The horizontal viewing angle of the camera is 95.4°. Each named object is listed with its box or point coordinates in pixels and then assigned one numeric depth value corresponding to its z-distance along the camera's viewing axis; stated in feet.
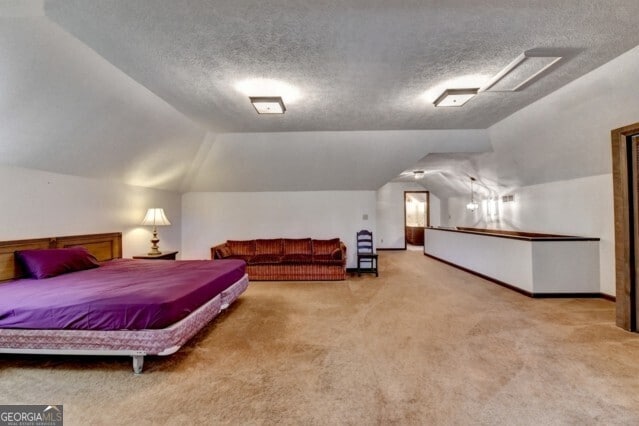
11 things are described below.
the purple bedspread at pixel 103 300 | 7.59
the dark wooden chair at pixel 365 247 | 21.12
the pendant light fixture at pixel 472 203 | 24.33
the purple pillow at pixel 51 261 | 10.41
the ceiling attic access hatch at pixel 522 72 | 8.80
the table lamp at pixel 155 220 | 16.28
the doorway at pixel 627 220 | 10.19
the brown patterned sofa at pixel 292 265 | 18.44
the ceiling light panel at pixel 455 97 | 10.82
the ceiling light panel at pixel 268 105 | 11.09
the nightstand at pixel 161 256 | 15.73
